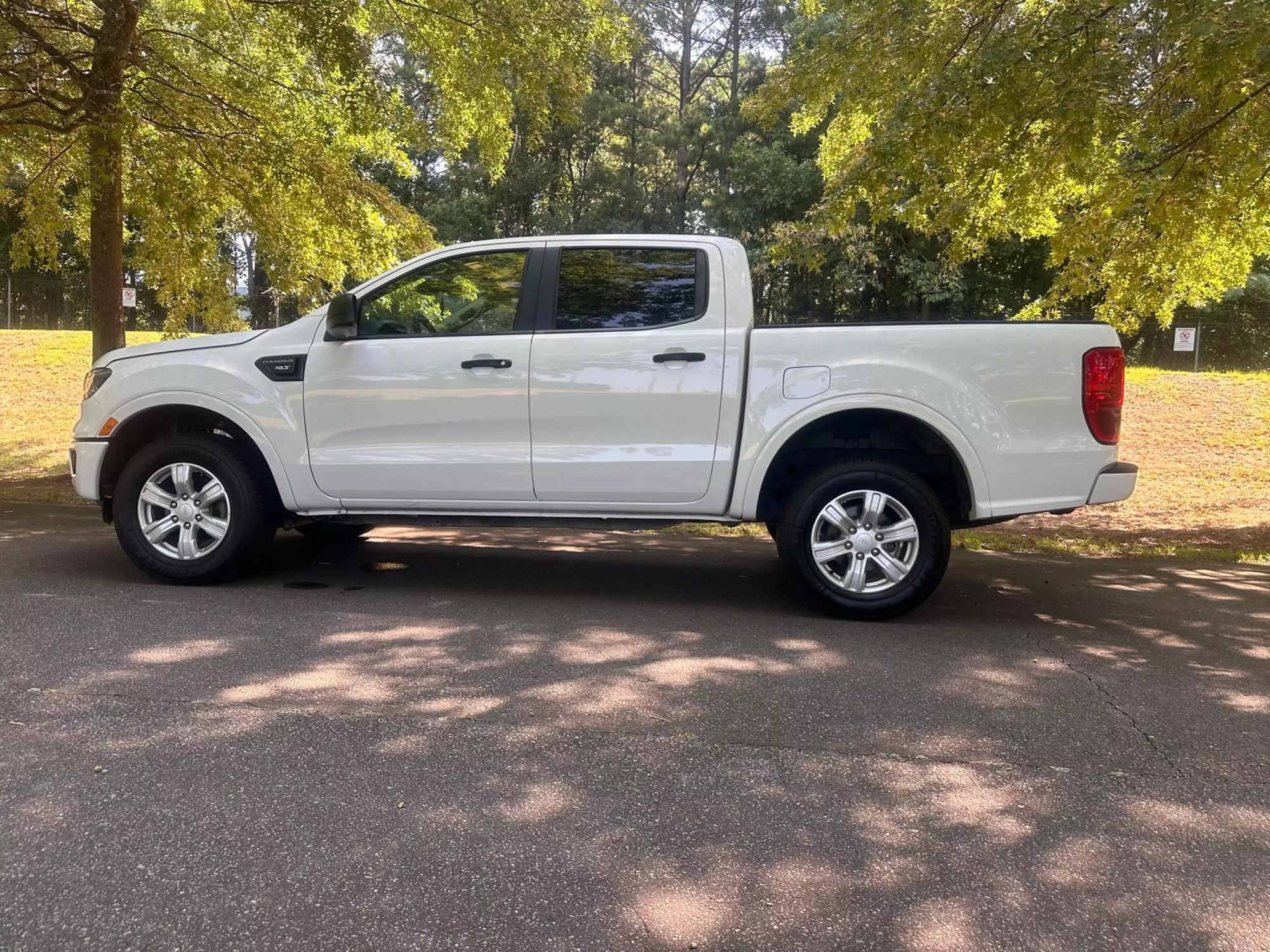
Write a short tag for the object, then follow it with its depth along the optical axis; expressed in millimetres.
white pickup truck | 4965
